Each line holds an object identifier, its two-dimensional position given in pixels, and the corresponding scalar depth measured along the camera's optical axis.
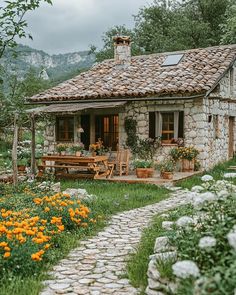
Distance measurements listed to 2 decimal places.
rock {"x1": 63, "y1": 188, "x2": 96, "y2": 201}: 8.77
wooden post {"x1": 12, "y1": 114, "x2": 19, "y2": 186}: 10.27
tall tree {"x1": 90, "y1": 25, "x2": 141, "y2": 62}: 30.72
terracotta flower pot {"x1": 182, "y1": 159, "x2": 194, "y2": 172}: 14.08
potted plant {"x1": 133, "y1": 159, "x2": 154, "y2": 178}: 12.97
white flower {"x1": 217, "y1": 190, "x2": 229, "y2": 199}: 4.14
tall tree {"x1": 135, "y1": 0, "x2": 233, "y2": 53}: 27.42
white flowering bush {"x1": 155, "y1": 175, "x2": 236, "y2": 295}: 2.98
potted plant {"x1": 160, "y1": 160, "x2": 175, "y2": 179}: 12.35
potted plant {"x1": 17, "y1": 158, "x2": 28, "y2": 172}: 15.16
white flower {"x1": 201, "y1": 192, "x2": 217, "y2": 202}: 3.84
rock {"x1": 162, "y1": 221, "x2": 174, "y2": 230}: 5.68
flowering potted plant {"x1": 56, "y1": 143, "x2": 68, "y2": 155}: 14.45
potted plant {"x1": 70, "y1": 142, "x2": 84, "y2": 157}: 13.98
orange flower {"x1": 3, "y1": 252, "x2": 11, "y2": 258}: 4.56
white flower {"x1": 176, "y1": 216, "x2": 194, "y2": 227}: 3.95
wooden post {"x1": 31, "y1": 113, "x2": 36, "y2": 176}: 13.25
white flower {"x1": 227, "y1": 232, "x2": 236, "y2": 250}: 2.98
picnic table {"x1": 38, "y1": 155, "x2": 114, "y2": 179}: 13.04
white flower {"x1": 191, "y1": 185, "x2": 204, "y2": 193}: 4.62
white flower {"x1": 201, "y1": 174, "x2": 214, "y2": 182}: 4.63
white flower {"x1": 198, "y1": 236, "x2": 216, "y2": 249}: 3.17
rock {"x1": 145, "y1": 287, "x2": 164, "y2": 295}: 4.09
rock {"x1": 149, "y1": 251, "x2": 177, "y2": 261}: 4.32
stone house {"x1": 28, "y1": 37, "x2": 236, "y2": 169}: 14.20
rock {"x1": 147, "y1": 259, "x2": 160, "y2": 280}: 4.16
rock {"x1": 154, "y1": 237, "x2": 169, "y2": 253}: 4.90
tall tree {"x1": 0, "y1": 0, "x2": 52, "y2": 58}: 6.83
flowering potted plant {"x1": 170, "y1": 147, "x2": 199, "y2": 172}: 13.89
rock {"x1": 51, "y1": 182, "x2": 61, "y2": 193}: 10.17
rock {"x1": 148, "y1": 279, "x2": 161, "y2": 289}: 4.13
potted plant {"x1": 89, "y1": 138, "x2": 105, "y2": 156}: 14.59
